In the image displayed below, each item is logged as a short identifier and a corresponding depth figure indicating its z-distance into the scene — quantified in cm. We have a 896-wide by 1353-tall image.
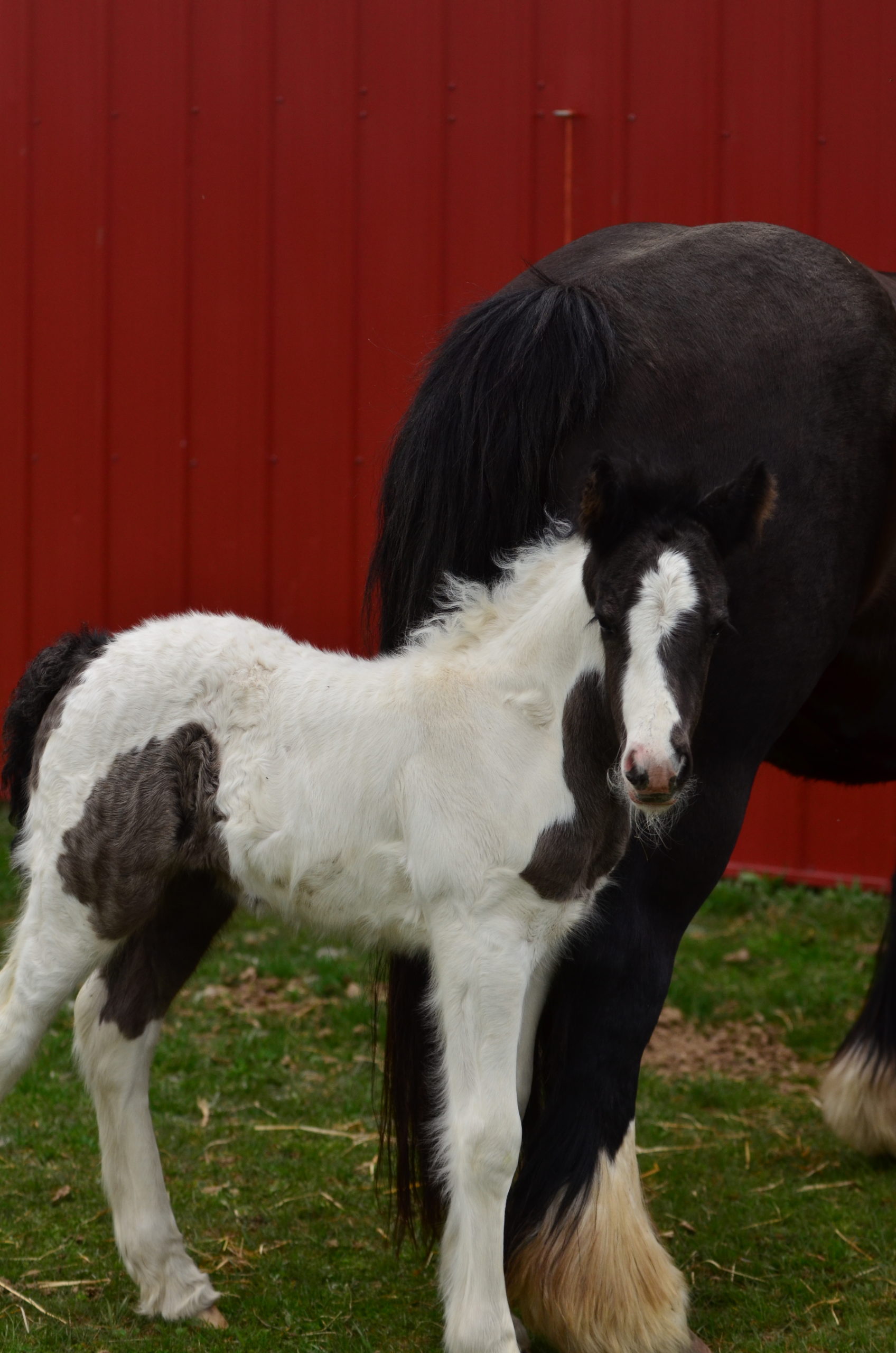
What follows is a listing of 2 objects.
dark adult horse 512
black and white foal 464
